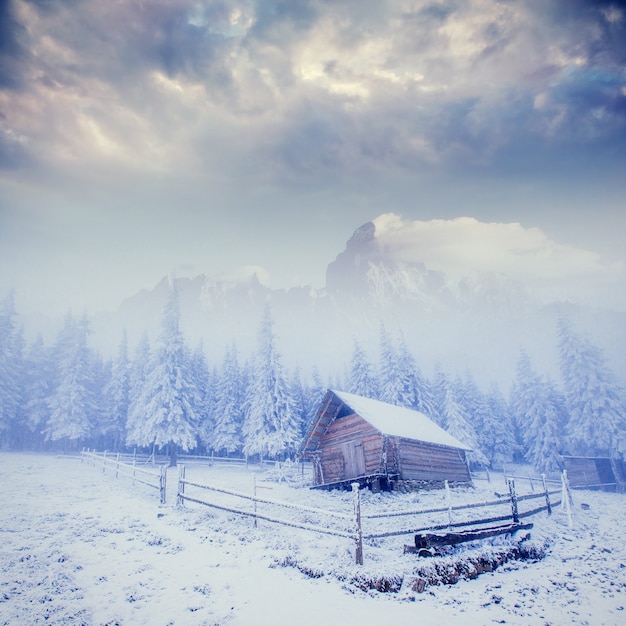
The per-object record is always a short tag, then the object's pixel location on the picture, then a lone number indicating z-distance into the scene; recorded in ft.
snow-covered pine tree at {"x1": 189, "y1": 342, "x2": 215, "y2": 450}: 151.12
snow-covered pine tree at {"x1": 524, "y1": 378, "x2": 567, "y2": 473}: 132.67
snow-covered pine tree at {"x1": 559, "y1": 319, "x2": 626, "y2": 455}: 116.26
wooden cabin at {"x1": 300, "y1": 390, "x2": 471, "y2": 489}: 73.61
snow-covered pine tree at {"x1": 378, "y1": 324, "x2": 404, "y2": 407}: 143.13
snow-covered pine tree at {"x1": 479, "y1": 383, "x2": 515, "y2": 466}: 170.91
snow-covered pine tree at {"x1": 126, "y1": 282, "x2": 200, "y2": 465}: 116.67
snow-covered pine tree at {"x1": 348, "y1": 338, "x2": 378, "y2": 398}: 152.97
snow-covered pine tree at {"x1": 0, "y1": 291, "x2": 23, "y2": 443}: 136.56
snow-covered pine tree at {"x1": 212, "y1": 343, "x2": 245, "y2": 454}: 147.23
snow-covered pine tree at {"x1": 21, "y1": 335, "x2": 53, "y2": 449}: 145.38
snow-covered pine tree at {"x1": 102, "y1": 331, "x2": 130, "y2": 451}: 158.30
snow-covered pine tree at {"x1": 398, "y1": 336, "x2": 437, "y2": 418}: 145.28
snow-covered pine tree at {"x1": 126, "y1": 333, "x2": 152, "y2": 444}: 121.39
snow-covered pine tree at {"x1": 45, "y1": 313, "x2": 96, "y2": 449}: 138.92
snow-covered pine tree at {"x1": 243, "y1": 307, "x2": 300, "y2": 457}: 131.00
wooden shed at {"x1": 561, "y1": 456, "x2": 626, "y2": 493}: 118.52
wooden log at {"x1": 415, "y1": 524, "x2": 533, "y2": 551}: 31.30
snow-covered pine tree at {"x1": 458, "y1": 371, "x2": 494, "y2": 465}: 169.17
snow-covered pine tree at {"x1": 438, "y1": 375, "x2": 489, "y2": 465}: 143.95
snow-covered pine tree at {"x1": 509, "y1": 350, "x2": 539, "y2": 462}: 144.66
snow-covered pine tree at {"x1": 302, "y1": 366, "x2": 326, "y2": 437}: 172.00
